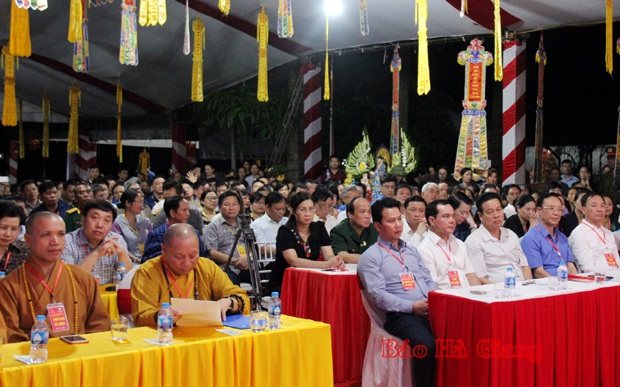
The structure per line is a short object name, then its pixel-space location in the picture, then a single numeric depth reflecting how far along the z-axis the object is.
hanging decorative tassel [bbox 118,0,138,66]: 5.52
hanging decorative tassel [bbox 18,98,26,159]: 12.77
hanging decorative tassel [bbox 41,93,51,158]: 11.89
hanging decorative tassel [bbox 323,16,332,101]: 7.64
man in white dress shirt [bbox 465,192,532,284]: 3.98
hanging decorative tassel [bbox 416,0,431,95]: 5.45
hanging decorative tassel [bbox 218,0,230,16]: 5.08
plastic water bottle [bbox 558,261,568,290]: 3.21
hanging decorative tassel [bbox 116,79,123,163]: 10.45
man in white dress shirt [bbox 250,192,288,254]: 4.96
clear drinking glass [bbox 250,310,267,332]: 2.45
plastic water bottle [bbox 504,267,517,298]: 3.03
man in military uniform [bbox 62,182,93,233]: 5.49
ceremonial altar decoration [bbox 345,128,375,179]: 9.37
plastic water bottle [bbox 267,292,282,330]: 2.50
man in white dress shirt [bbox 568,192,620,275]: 4.29
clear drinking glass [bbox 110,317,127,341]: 2.27
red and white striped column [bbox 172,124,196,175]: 12.88
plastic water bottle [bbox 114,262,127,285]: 3.60
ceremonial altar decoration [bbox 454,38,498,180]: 8.28
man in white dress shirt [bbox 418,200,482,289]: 3.67
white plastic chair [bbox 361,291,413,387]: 3.13
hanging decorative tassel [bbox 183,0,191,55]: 6.04
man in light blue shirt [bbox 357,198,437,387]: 3.05
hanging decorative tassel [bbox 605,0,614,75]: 6.12
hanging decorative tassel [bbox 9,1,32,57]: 4.52
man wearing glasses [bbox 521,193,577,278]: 4.17
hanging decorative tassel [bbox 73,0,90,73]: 6.59
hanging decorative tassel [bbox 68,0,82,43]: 4.52
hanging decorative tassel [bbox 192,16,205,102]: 7.54
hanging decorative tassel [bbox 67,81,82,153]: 10.39
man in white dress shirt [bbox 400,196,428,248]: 4.42
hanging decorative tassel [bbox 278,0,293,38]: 5.87
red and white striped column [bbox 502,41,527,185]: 8.28
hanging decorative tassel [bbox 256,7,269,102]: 7.19
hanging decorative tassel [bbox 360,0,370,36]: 5.89
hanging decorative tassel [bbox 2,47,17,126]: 6.51
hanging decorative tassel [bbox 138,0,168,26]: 4.75
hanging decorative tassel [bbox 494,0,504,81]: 5.64
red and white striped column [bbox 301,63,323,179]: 10.80
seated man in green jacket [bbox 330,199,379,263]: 4.39
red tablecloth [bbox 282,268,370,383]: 3.77
